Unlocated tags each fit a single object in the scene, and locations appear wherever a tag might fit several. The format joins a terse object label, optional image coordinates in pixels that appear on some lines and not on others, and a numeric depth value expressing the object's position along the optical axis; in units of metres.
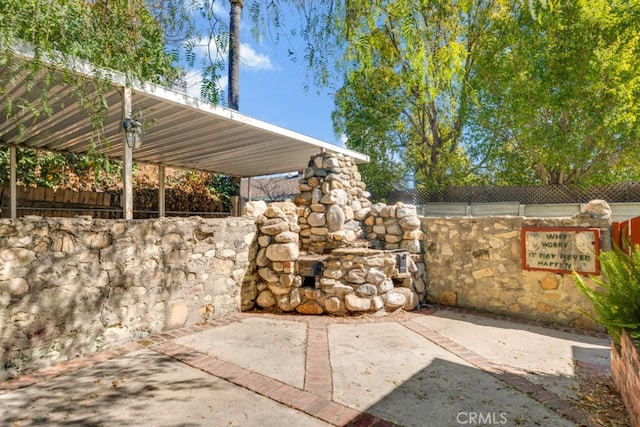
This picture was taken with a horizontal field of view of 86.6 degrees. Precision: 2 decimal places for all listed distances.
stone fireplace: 4.72
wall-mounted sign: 4.17
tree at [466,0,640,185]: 8.79
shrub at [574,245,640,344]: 2.36
